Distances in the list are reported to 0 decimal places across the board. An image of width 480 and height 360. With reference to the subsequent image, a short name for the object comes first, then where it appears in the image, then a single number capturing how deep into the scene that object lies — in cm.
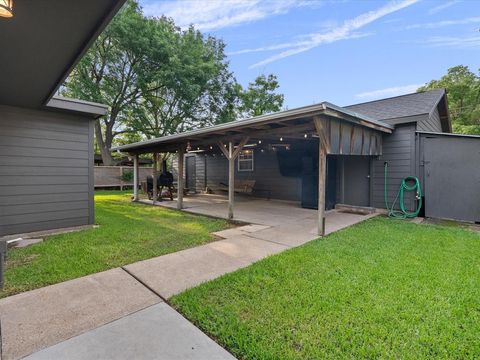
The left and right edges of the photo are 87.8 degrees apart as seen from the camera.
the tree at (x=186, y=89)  1575
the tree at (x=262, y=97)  2158
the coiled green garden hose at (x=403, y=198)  662
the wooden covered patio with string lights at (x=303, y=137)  464
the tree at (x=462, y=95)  1759
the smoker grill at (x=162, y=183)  1039
